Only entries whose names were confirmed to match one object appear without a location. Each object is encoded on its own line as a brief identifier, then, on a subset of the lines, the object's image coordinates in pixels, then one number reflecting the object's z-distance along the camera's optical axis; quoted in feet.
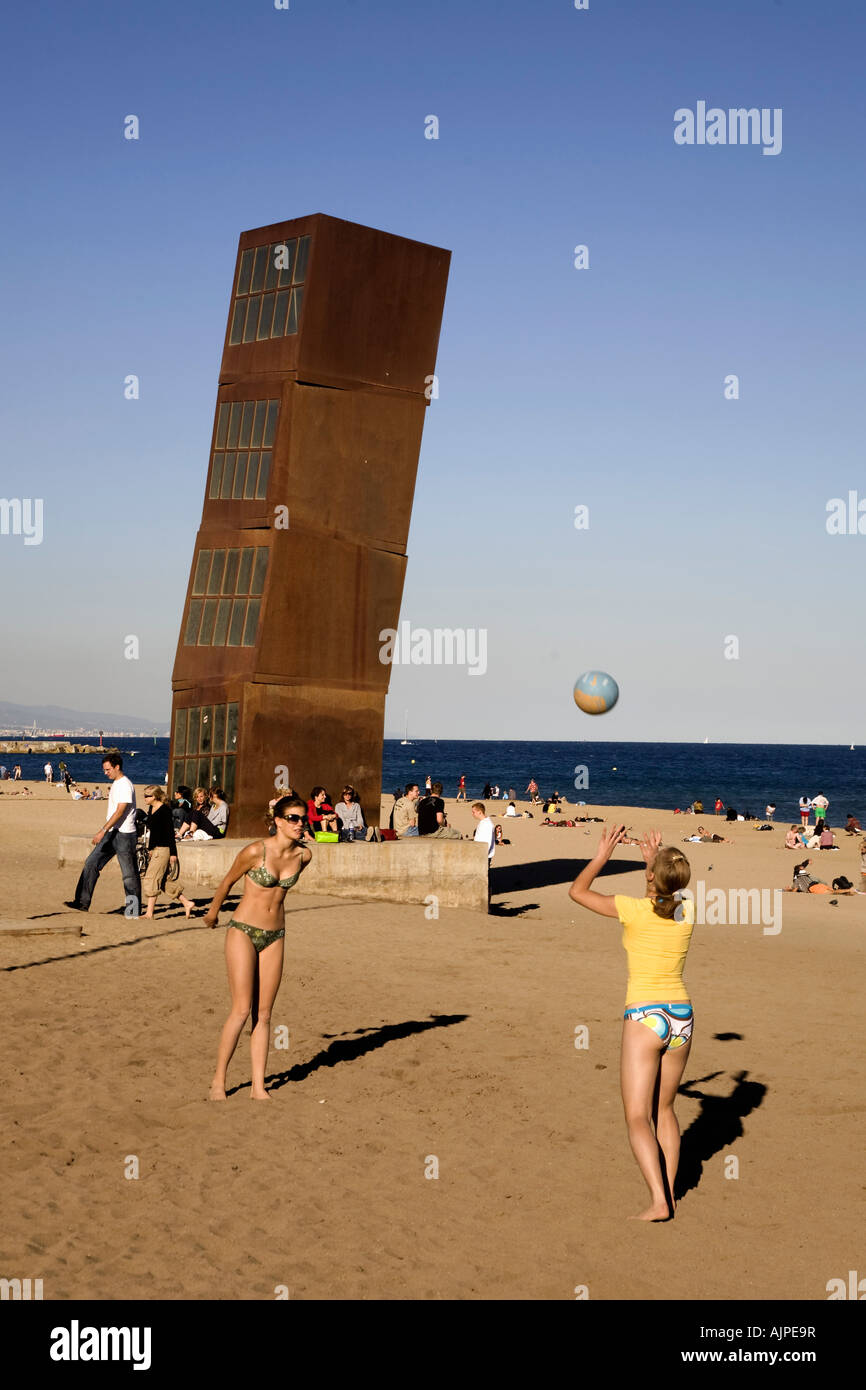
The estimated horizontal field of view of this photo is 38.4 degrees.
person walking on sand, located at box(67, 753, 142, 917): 46.01
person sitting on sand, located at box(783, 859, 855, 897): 82.12
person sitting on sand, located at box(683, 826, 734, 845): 126.31
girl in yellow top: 20.35
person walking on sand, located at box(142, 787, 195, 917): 51.90
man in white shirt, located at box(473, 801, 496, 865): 64.75
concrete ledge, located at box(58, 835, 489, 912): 62.18
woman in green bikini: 27.12
